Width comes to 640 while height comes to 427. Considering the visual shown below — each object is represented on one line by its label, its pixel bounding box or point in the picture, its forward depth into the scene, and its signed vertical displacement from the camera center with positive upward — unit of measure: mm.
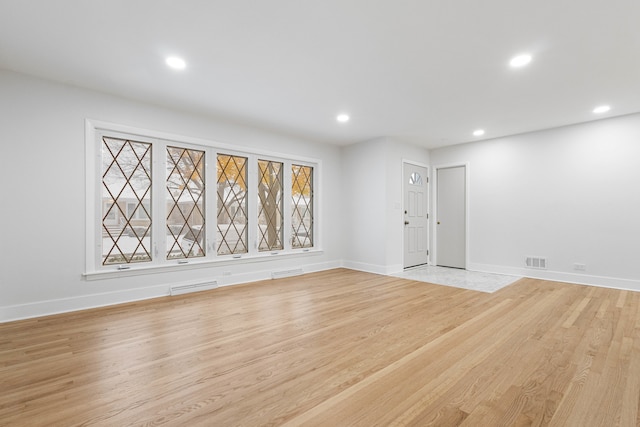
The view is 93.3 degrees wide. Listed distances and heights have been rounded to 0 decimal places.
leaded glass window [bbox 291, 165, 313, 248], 5473 +151
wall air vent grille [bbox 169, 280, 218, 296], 3910 -975
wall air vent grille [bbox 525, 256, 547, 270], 4824 -793
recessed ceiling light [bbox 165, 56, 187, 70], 2727 +1406
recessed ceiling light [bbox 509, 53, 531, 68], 2650 +1380
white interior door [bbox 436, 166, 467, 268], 5812 -66
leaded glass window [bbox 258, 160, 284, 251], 4977 +156
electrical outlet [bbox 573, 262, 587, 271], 4465 -794
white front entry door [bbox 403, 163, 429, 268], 5840 -4
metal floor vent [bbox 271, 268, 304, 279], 4949 -989
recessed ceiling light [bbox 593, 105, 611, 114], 3855 +1353
